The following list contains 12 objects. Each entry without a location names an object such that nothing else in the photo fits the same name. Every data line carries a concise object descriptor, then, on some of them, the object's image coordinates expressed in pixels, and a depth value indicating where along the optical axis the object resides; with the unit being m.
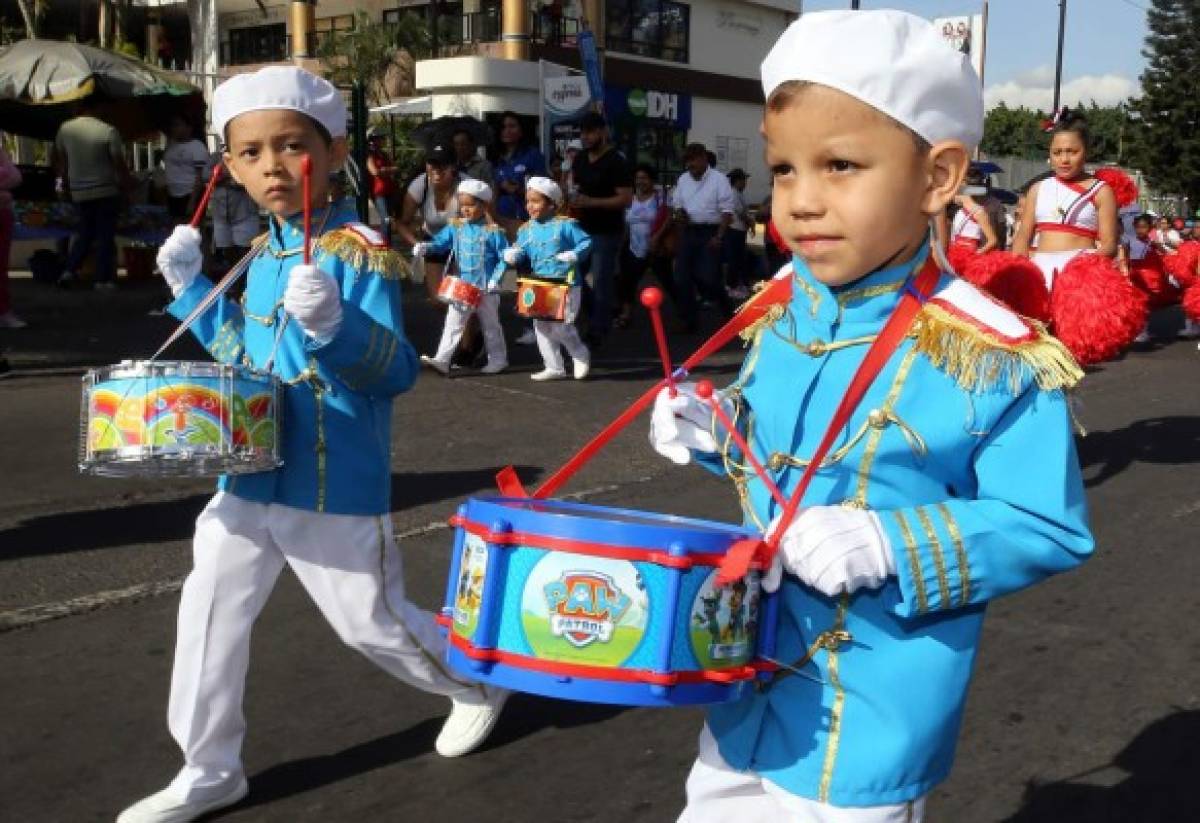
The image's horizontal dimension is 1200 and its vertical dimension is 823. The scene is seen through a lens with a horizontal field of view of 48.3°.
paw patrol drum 1.95
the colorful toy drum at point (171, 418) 3.09
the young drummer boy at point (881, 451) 1.99
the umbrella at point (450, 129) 14.04
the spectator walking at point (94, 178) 14.24
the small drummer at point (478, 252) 10.93
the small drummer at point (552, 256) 10.85
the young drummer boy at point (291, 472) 3.50
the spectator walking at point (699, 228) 14.16
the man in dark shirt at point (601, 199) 12.45
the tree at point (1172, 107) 52.09
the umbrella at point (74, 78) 16.02
